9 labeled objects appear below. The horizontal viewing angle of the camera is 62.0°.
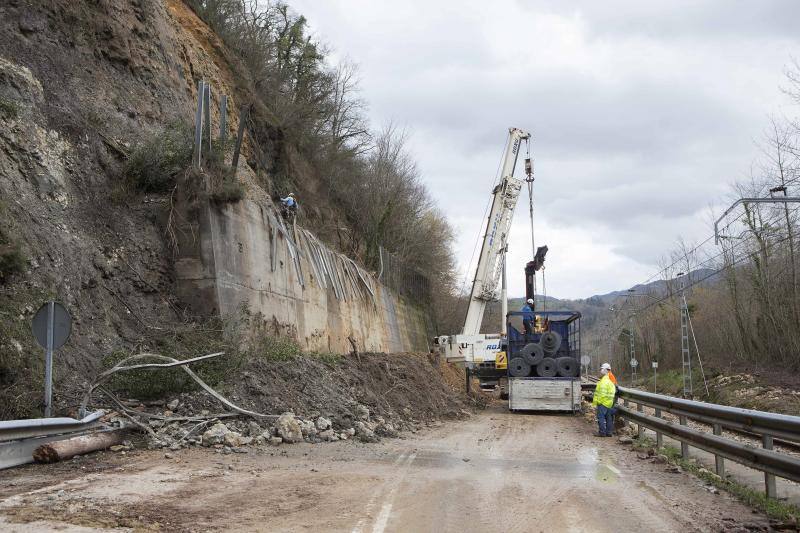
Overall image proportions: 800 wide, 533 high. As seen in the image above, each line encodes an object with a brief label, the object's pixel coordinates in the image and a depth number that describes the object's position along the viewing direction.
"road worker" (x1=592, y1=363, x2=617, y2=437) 15.04
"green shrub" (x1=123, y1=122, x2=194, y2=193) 15.27
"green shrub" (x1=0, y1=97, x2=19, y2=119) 12.85
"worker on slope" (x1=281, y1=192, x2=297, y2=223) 20.16
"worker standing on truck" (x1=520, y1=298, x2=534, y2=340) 23.94
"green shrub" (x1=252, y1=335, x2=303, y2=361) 15.19
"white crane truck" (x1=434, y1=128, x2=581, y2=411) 21.08
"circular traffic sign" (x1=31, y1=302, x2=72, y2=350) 9.25
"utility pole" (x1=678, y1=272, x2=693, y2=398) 33.85
